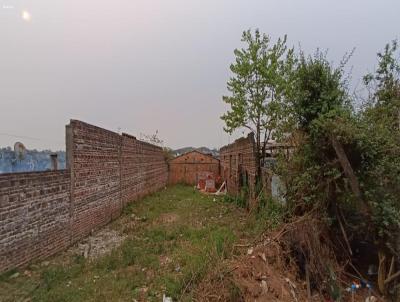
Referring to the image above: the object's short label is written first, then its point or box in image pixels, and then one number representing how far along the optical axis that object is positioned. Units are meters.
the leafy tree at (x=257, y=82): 10.33
